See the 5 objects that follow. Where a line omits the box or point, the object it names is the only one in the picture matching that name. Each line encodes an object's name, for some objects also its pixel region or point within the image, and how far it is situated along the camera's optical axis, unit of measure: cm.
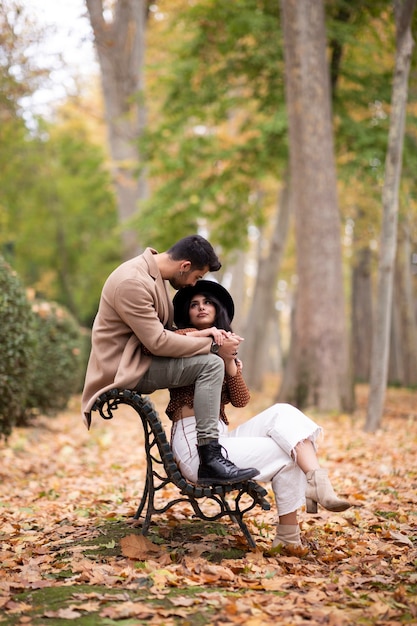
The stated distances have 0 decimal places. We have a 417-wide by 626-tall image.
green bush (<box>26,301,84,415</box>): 1109
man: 425
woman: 428
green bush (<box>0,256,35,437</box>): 720
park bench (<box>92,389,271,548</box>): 423
